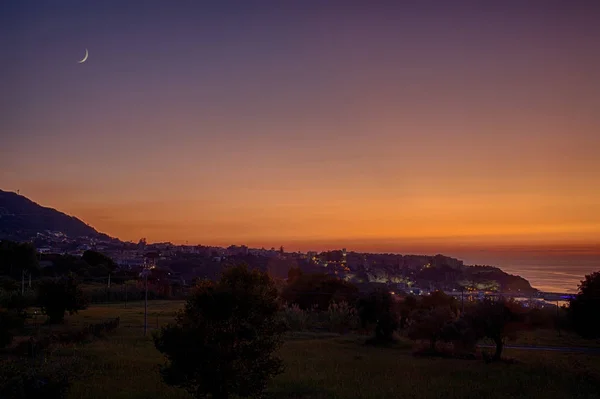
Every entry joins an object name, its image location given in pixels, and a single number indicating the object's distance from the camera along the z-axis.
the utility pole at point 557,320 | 41.46
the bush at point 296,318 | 44.03
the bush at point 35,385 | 13.88
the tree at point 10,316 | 23.09
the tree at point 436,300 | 50.33
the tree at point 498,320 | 26.64
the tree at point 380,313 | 35.34
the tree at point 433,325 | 29.75
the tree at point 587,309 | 30.08
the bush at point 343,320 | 44.52
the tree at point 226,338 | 14.42
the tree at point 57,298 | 34.78
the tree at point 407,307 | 47.02
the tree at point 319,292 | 57.75
